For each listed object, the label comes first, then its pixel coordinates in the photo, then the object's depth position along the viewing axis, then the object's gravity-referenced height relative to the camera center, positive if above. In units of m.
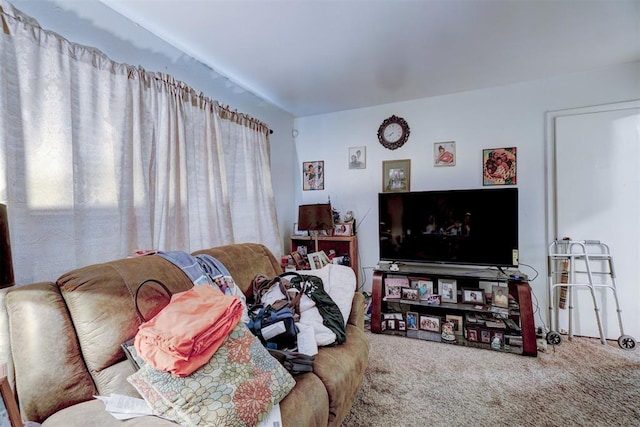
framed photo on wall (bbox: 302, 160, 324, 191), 3.53 +0.43
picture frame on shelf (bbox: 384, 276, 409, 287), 2.77 -0.71
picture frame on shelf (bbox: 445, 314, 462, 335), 2.60 -1.06
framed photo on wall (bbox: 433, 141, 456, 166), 2.98 +0.57
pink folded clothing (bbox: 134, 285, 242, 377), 0.91 -0.41
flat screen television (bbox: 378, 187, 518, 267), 2.56 -0.18
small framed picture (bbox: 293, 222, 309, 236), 3.45 -0.27
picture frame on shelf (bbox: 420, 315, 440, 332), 2.65 -1.09
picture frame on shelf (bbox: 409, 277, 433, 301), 2.70 -0.76
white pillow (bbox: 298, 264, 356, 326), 1.78 -0.50
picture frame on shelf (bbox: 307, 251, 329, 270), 2.85 -0.51
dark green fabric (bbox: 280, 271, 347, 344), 1.55 -0.54
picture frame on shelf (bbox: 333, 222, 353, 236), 3.23 -0.23
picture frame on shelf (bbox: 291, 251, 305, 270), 2.91 -0.52
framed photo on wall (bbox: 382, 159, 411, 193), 3.15 +0.37
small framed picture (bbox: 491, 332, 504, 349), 2.38 -1.12
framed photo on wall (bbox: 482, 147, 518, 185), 2.78 +0.40
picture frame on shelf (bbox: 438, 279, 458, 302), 2.62 -0.76
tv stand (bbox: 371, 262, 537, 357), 2.34 -0.92
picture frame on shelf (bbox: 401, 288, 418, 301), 2.72 -0.82
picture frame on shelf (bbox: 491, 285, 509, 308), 2.43 -0.78
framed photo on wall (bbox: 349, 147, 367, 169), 3.33 +0.61
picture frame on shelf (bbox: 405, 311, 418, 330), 2.71 -1.08
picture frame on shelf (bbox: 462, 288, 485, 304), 2.54 -0.80
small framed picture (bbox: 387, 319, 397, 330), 2.73 -1.11
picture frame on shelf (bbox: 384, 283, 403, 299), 2.77 -0.81
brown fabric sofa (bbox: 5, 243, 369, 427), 0.94 -0.48
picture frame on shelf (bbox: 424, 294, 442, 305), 2.62 -0.85
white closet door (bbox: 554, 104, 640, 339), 2.44 +0.07
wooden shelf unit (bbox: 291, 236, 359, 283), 3.17 -0.41
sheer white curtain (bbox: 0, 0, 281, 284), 1.23 +0.31
